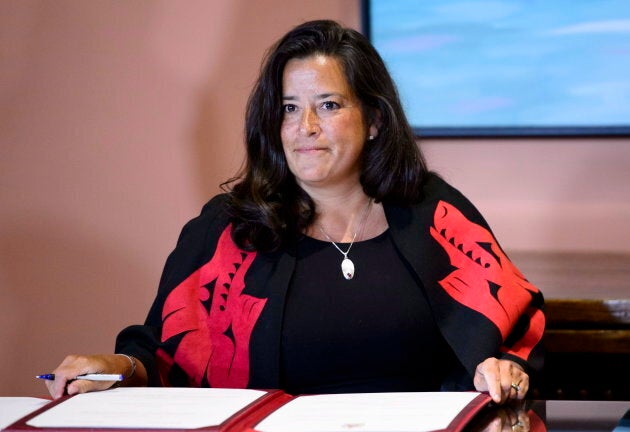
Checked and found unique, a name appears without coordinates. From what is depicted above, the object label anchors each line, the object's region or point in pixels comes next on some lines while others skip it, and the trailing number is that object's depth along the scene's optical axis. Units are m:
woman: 4.09
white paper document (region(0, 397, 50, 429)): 3.62
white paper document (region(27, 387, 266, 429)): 3.57
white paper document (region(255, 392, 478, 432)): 3.53
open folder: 3.55
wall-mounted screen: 4.99
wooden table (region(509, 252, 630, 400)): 4.17
